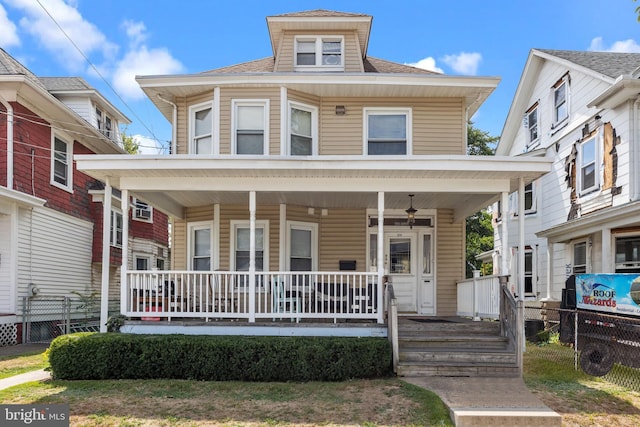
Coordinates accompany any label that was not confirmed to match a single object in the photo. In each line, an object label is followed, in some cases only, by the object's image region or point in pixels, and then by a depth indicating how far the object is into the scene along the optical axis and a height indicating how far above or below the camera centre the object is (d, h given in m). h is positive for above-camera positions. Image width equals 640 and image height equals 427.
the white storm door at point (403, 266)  11.87 -0.40
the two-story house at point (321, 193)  11.16 +1.14
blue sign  8.91 -0.83
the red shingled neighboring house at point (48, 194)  12.55 +1.56
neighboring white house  11.35 +2.20
